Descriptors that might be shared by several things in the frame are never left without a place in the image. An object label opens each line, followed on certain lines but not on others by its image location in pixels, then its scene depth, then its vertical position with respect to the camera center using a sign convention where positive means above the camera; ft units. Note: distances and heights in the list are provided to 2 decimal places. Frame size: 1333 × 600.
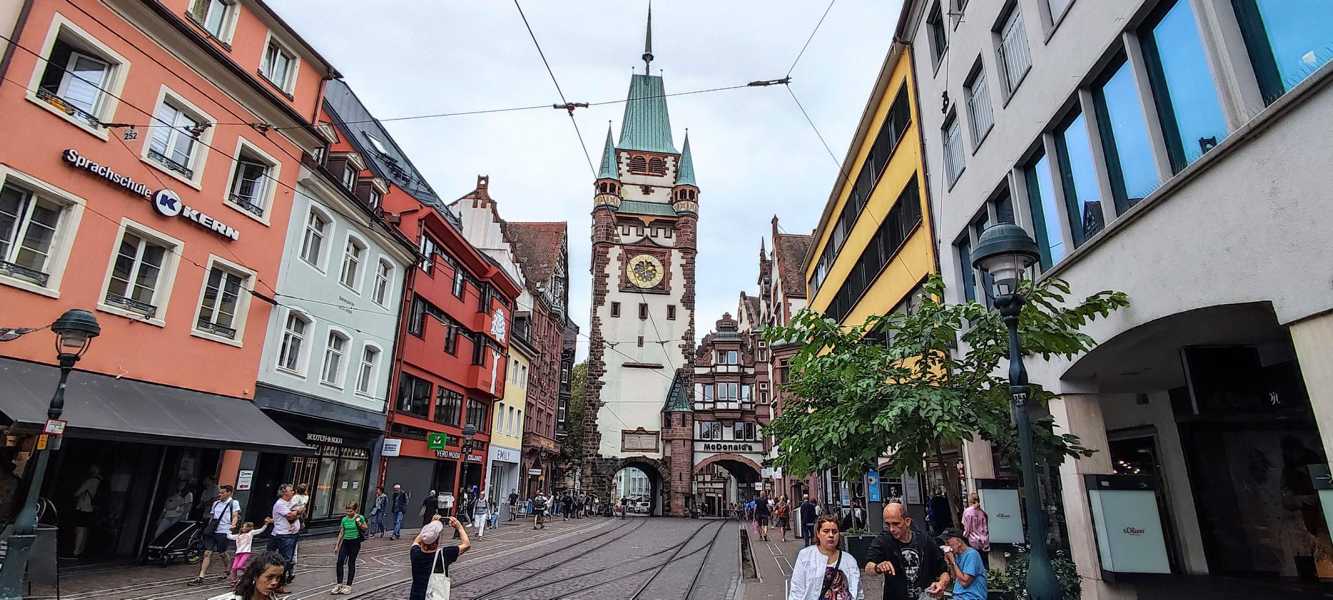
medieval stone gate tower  165.07 +46.88
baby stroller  40.40 -4.36
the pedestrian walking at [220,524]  35.99 -2.67
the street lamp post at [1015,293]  16.99 +5.52
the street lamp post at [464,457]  71.05 +2.70
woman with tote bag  21.52 -2.87
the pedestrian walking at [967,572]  17.78 -2.27
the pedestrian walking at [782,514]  93.65 -4.50
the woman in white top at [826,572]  15.71 -2.06
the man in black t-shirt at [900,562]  17.03 -1.99
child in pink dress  31.19 -3.33
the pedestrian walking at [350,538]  33.81 -3.14
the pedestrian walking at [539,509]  91.04 -4.07
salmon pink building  35.14 +14.80
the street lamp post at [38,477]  24.18 -0.21
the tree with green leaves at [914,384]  22.52 +3.91
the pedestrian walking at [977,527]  33.94 -2.02
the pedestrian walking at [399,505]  65.31 -2.80
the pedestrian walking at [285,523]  32.94 -2.36
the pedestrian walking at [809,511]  63.82 -2.58
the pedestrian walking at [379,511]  66.03 -3.33
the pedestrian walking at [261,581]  11.75 -1.86
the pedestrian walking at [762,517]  83.82 -4.33
